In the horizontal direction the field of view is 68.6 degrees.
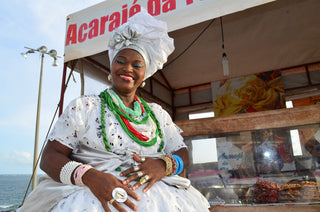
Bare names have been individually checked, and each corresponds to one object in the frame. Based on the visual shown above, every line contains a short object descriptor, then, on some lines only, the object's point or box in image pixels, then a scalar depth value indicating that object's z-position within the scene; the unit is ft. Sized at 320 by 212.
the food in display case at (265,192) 7.38
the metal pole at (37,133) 35.19
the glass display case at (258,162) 7.29
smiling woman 3.38
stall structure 7.43
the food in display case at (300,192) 7.05
